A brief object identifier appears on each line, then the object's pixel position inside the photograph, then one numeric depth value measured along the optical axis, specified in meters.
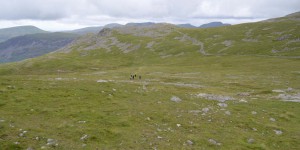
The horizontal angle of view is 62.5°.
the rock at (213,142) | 20.83
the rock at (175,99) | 34.47
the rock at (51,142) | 18.44
